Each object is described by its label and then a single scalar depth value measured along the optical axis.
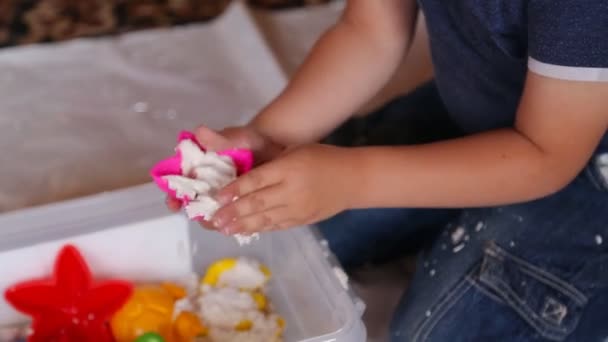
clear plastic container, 1.23
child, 1.07
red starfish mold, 1.24
